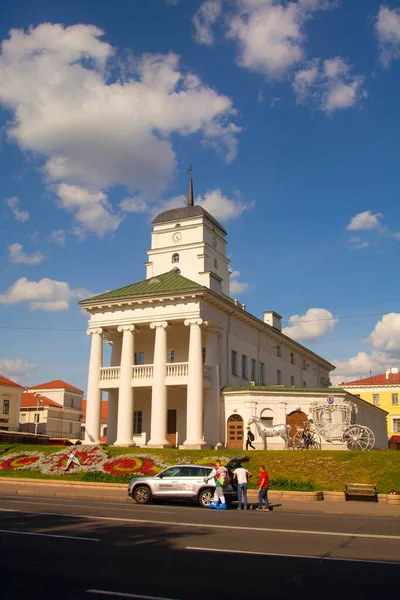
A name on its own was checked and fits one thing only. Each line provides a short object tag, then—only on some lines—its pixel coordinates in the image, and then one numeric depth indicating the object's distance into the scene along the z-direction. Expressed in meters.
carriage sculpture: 36.47
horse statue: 37.48
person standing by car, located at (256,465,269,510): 19.92
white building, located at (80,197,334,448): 39.34
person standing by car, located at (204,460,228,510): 20.64
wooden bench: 24.02
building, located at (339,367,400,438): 82.69
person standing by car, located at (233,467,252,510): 20.73
